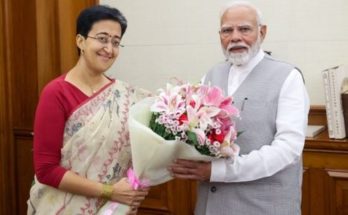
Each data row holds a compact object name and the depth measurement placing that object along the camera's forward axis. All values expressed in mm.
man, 1588
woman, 1690
